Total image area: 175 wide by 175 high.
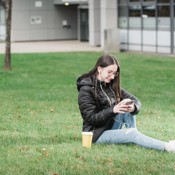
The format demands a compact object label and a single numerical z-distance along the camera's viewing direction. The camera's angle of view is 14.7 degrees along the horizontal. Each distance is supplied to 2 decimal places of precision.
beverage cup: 7.95
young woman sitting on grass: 7.95
